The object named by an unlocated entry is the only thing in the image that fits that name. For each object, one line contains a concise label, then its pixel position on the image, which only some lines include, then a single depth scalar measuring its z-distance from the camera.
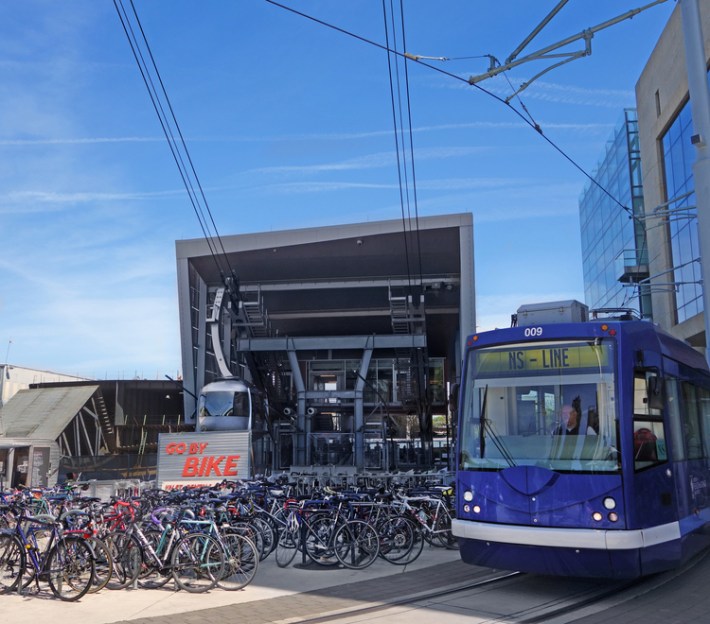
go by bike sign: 17.36
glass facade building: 36.84
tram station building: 35.28
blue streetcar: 7.34
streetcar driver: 7.79
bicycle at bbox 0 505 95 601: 7.77
